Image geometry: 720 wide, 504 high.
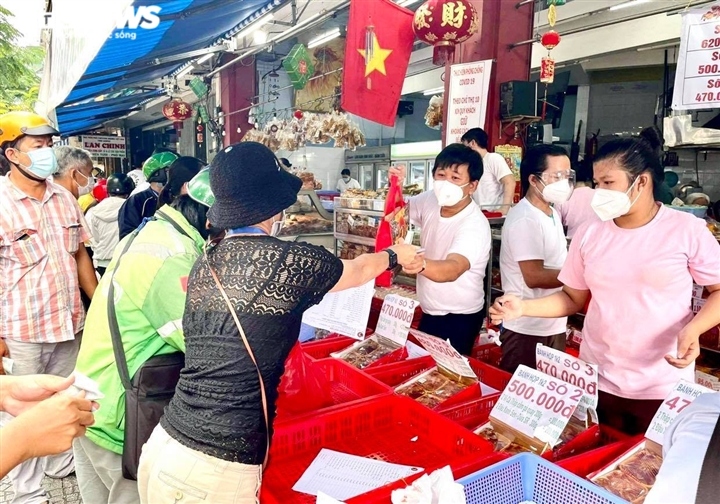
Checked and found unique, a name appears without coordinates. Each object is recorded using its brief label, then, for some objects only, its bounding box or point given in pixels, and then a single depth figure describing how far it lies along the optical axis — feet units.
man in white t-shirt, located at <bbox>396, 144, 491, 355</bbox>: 8.71
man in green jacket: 5.48
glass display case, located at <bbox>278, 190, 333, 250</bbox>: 19.34
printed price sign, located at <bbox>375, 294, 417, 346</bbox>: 7.92
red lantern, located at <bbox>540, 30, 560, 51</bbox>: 16.58
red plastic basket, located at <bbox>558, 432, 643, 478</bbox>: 4.93
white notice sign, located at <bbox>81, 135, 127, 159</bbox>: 62.34
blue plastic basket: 4.42
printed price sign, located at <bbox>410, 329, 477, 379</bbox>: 6.59
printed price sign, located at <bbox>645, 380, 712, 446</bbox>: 5.05
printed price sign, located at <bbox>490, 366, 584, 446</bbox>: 5.15
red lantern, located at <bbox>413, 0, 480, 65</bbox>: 14.42
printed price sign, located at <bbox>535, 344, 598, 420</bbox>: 5.55
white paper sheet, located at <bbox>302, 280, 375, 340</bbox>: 8.23
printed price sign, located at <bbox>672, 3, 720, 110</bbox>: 12.17
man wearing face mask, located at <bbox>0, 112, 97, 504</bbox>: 8.64
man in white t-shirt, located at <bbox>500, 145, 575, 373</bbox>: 8.46
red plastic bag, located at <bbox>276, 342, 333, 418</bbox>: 6.15
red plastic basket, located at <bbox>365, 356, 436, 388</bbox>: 7.47
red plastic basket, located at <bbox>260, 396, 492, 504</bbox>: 5.38
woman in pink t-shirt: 5.93
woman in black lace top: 4.48
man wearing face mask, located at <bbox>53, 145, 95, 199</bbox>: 12.59
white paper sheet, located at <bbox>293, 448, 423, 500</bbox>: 4.94
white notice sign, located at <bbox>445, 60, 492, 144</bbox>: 17.02
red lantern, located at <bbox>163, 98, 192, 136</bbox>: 37.35
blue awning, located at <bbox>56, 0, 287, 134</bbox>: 13.40
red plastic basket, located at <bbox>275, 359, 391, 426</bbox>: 6.63
